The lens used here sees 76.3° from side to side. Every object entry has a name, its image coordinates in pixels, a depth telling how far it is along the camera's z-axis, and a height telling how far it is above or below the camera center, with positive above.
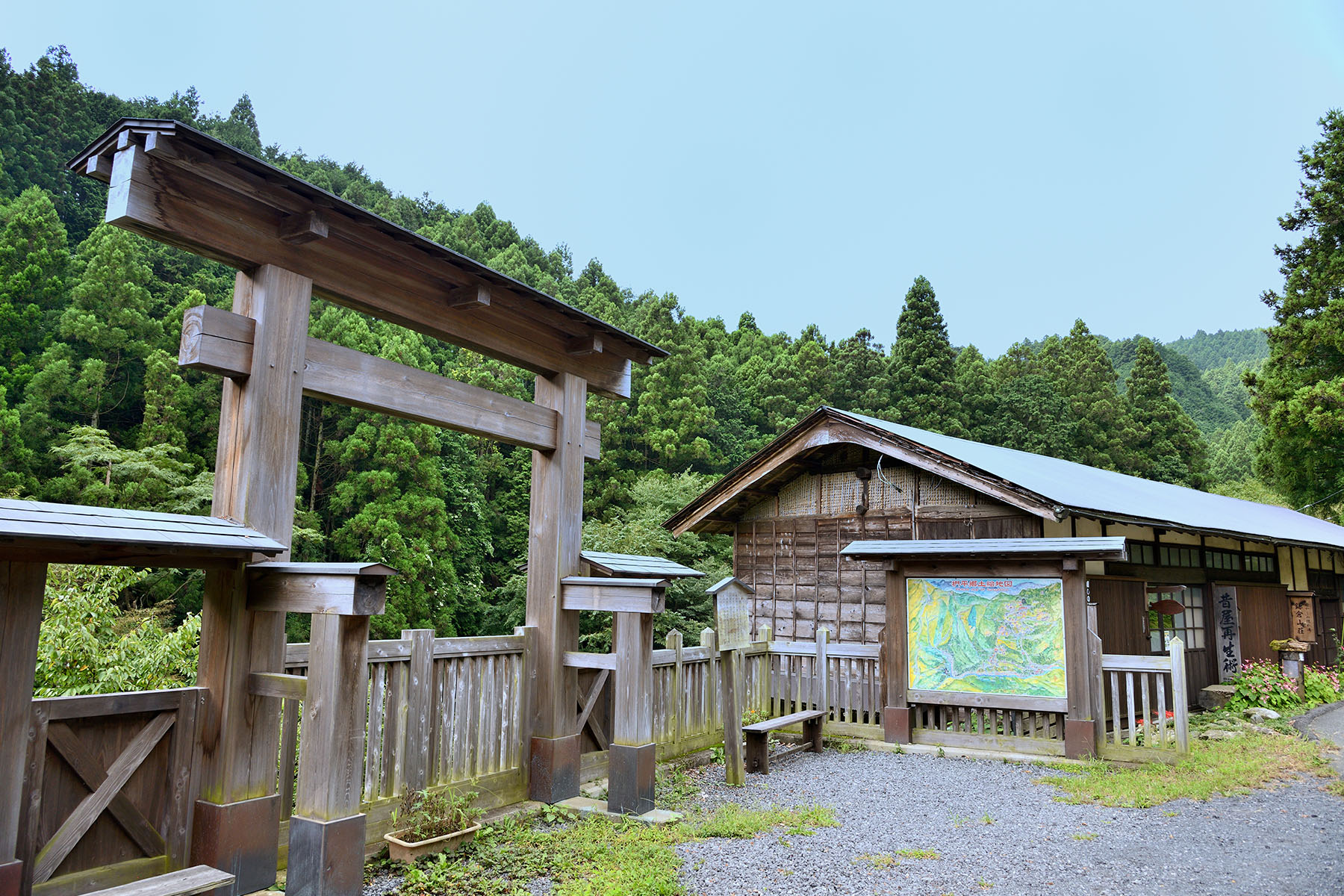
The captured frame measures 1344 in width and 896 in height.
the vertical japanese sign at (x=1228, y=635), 15.29 -0.67
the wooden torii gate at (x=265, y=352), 4.60 +1.39
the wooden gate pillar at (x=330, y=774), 4.54 -1.06
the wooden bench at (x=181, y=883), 3.82 -1.41
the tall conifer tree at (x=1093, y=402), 37.94 +8.61
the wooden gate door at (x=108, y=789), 4.02 -1.08
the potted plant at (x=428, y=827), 5.55 -1.66
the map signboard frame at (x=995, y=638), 10.05 -0.56
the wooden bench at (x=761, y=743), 9.07 -1.64
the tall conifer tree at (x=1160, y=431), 37.03 +7.20
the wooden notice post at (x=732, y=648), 8.35 -0.64
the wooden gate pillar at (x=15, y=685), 3.78 -0.52
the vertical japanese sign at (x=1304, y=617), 16.67 -0.35
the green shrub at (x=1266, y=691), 13.85 -1.51
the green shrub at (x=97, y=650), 9.27 -0.88
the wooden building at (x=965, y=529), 12.22 +0.99
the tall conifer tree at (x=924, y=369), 35.19 +9.16
